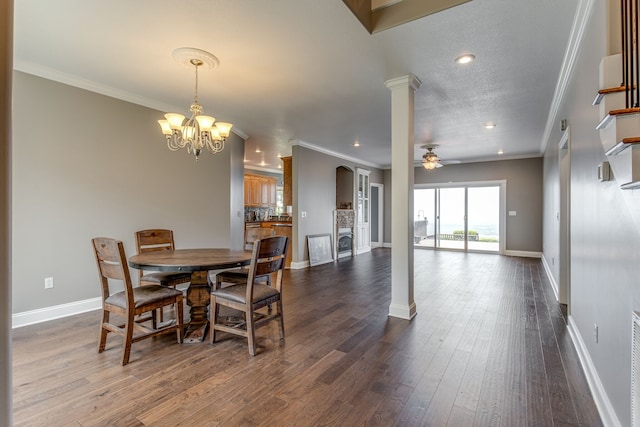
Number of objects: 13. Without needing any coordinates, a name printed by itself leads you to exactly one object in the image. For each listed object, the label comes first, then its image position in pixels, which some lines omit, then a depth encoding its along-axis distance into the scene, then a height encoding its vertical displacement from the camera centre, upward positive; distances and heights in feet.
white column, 10.39 +0.76
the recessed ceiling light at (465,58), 8.98 +4.74
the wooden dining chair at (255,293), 7.89 -2.23
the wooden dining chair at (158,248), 9.91 -1.30
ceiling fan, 20.44 +3.71
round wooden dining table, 7.74 -1.34
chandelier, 8.79 +2.96
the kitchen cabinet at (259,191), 29.78 +2.40
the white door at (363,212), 26.94 +0.14
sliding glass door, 26.68 -0.33
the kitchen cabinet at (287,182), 22.57 +2.42
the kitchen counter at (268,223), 21.25 -0.72
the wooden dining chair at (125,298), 7.20 -2.19
